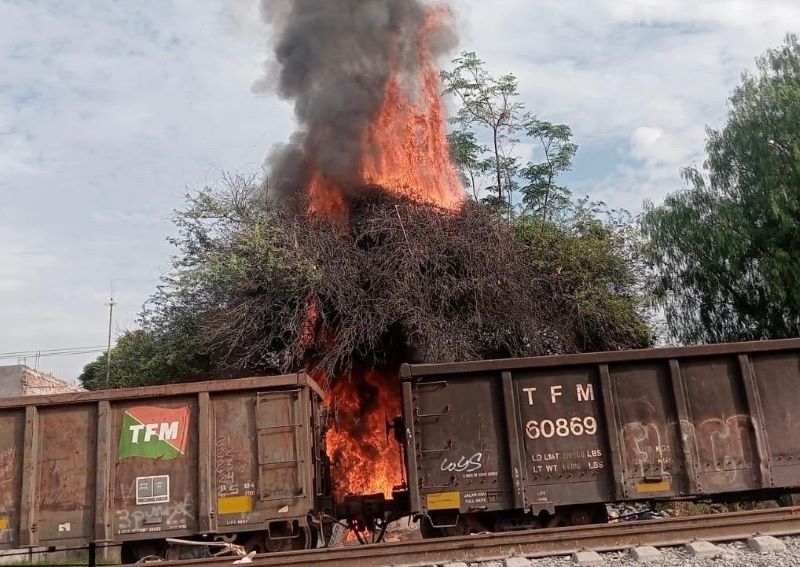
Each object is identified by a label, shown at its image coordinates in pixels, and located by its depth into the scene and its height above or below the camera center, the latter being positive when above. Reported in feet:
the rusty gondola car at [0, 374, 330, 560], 26.14 +0.07
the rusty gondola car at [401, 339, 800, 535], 27.09 +0.01
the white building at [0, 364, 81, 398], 111.45 +16.58
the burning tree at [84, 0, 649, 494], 46.32 +12.69
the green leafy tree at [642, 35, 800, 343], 62.64 +19.15
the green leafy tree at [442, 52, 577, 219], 79.82 +35.49
